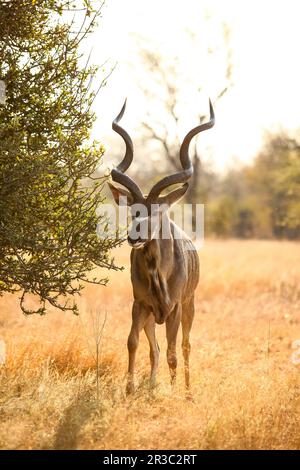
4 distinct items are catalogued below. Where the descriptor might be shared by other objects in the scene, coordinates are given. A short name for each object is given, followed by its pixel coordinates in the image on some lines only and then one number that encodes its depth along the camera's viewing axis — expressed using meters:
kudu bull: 13.52
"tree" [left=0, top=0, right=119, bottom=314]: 12.57
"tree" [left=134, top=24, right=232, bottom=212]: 37.53
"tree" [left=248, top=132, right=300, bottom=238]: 38.50
